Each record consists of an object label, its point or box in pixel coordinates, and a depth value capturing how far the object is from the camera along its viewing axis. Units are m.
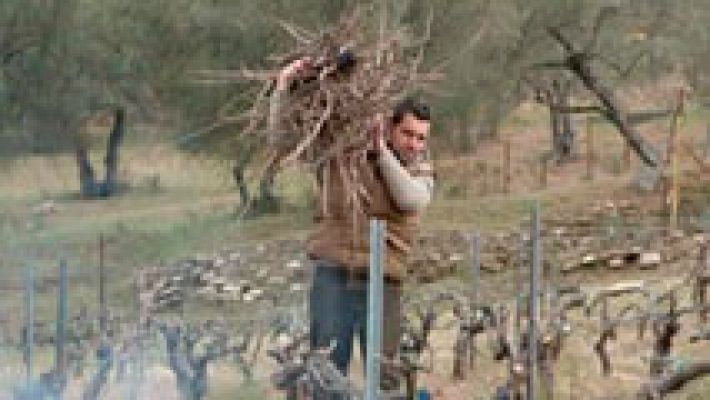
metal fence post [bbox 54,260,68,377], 10.27
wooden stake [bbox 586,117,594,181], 33.02
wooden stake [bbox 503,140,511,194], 31.48
